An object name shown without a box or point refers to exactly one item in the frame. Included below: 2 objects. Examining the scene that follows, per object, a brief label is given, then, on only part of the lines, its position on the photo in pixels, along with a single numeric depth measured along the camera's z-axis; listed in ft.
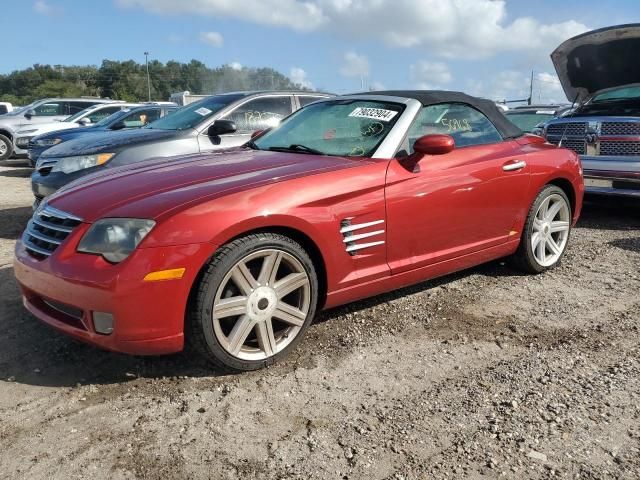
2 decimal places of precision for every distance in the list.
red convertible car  8.64
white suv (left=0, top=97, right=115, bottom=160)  47.13
